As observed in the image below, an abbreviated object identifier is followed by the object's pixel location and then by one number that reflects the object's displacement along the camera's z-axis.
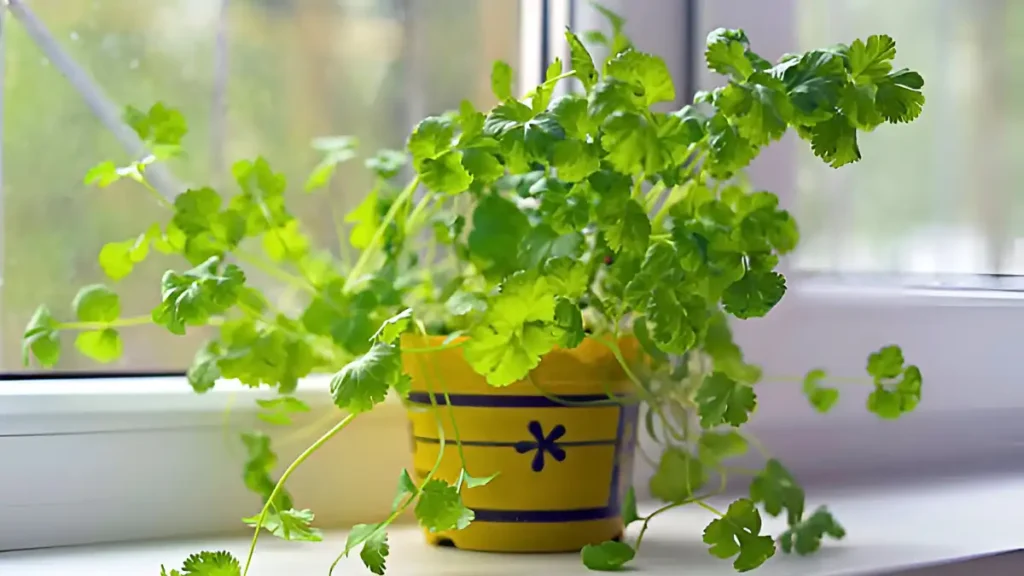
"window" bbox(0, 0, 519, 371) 1.36
